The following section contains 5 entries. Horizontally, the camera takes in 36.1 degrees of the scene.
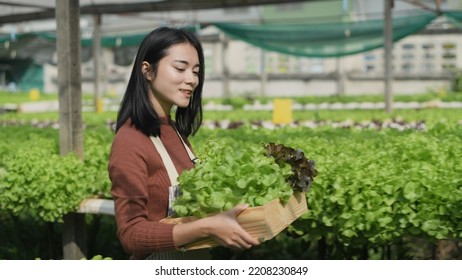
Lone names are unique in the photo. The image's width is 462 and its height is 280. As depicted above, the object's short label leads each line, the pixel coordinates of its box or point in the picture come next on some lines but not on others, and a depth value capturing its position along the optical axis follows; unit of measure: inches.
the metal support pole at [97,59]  645.3
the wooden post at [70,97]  225.5
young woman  98.8
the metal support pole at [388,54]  509.0
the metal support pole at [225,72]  933.8
